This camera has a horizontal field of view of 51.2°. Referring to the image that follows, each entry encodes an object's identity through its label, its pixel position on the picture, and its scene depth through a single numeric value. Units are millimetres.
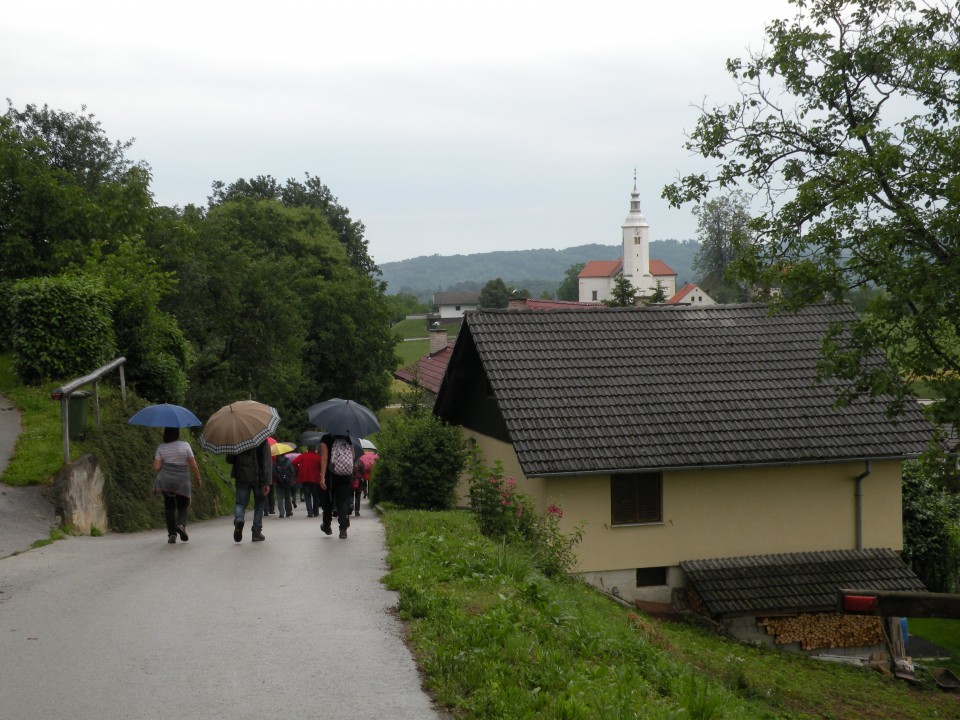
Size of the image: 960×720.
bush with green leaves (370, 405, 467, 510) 20422
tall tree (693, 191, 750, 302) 111750
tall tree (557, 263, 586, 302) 189000
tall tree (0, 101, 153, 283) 25266
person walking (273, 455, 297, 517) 23080
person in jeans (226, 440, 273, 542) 13484
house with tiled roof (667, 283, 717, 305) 129750
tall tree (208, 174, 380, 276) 75312
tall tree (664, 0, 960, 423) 16719
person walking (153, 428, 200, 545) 13391
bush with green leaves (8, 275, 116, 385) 20125
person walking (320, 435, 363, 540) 13625
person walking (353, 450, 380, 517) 19906
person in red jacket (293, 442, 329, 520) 20078
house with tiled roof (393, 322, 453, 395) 47312
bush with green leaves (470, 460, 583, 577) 15570
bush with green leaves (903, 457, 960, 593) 25203
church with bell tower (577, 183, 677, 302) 156875
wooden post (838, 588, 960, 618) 8156
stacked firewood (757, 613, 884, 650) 19234
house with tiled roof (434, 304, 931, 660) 19889
